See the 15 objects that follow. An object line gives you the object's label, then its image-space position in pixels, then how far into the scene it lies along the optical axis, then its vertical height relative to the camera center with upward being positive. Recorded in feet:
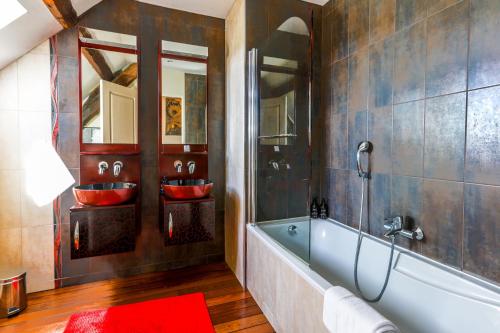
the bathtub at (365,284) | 4.41 -2.51
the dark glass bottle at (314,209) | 8.55 -1.64
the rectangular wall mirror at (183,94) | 8.23 +2.02
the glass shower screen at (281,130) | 6.81 +0.76
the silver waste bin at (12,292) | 6.21 -3.16
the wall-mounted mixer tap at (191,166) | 8.61 -0.25
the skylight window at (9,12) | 5.57 +3.05
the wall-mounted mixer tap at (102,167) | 7.66 -0.25
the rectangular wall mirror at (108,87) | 7.43 +2.03
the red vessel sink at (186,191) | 7.23 -0.89
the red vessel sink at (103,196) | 6.40 -0.93
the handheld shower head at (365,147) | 6.86 +0.30
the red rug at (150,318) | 5.78 -3.66
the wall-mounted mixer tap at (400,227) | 5.80 -1.53
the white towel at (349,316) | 3.06 -1.93
